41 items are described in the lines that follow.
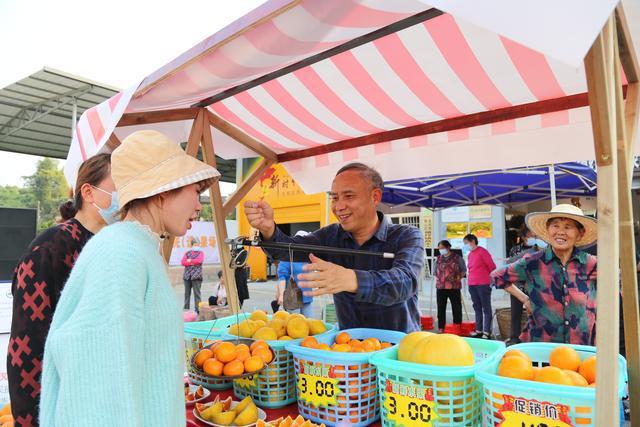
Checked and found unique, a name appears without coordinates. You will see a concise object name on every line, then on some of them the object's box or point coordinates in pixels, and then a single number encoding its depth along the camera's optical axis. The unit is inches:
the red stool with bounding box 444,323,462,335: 250.0
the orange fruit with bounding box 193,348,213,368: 69.0
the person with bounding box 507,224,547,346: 193.0
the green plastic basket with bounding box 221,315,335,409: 69.9
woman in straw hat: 118.5
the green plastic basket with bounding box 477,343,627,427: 42.3
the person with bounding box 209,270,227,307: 279.1
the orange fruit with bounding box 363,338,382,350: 64.9
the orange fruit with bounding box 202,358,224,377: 64.6
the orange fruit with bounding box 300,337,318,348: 65.7
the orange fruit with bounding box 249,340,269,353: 68.8
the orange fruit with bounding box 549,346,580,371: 53.6
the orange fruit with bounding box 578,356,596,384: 50.4
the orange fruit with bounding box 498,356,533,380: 48.4
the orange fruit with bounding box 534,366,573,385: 45.8
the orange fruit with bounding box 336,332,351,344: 70.2
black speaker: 161.9
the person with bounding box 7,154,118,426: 55.8
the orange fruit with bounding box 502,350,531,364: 54.2
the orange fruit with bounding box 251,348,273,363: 65.8
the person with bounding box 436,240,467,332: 295.1
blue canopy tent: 251.4
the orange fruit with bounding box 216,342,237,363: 66.8
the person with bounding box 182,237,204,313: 378.9
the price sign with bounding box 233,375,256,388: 71.1
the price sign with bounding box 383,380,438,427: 51.8
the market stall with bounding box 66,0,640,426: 38.4
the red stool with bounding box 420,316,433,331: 277.1
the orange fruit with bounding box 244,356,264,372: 63.5
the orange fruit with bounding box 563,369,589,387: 46.6
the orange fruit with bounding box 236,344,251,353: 68.2
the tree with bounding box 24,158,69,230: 1907.0
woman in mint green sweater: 34.8
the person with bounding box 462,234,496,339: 283.4
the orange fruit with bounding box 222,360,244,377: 63.2
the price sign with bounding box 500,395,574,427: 43.0
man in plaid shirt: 91.0
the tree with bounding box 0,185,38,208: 1972.2
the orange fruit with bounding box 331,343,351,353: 63.2
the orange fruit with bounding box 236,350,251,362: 65.6
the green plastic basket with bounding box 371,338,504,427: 51.0
